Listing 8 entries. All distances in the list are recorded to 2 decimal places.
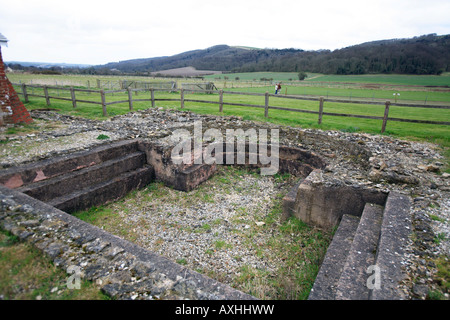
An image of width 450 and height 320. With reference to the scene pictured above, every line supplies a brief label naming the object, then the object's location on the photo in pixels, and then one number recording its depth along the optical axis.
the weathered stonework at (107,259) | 2.64
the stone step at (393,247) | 2.65
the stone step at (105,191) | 5.62
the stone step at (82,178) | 5.42
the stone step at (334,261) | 3.36
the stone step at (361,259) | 3.03
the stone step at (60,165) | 5.27
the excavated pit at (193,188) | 2.88
